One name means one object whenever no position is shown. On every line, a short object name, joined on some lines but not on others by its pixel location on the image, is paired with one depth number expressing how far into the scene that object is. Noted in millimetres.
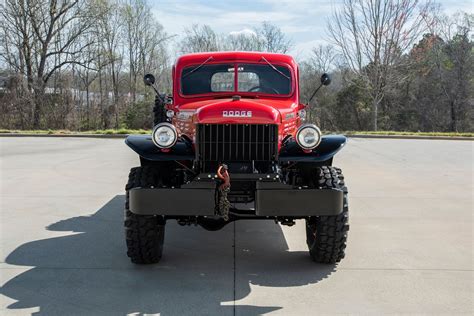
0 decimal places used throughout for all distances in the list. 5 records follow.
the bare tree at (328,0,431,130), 21953
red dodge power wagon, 3766
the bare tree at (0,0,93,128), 25234
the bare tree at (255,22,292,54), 31031
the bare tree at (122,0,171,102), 30062
